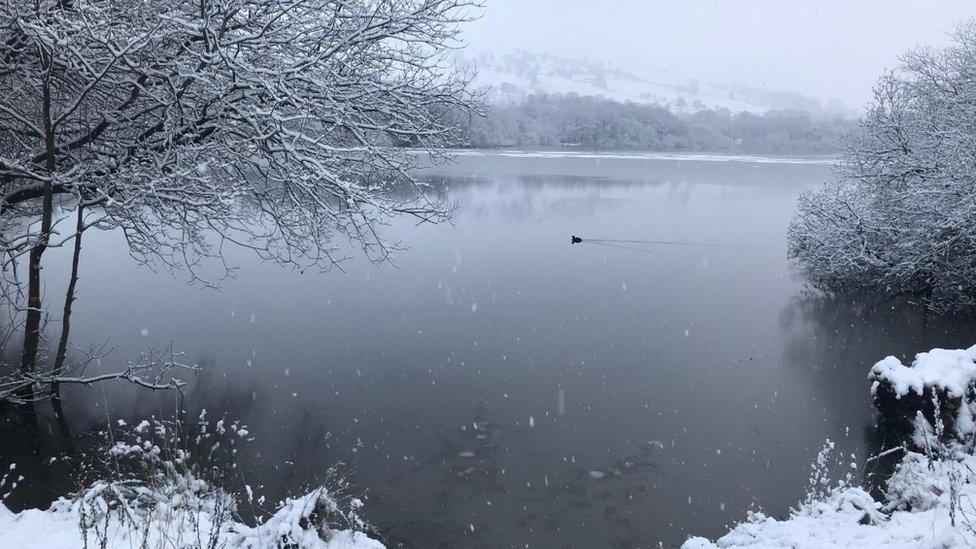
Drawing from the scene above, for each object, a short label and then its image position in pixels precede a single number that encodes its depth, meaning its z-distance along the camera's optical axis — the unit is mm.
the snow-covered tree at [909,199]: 17406
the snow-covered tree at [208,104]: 7961
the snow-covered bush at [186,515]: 5746
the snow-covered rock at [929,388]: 9766
